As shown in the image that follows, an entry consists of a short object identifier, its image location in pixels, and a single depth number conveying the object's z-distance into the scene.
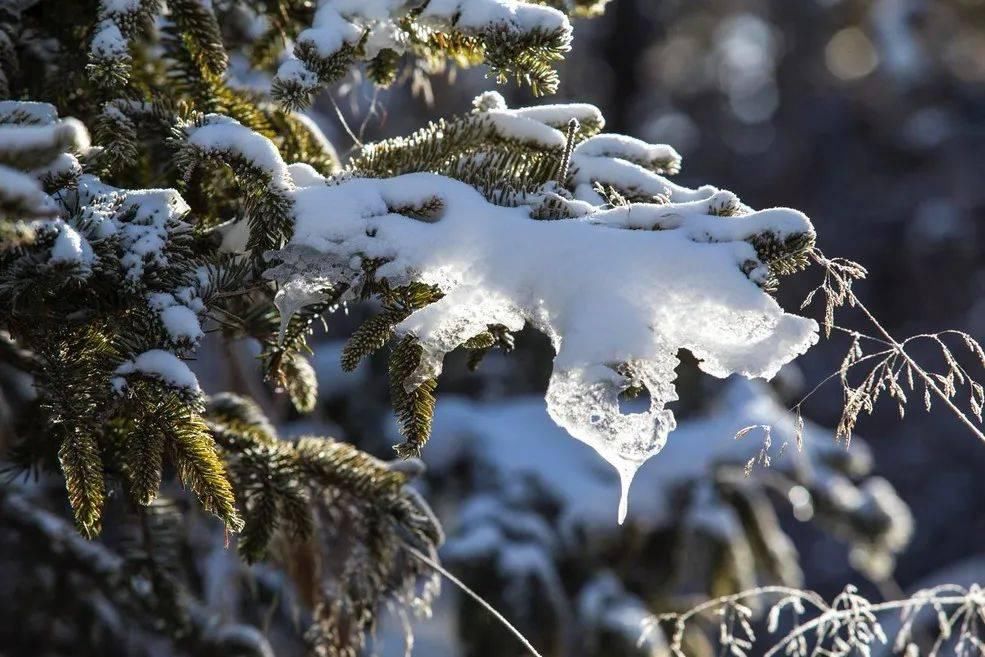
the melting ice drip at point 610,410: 2.85
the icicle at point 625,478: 2.87
